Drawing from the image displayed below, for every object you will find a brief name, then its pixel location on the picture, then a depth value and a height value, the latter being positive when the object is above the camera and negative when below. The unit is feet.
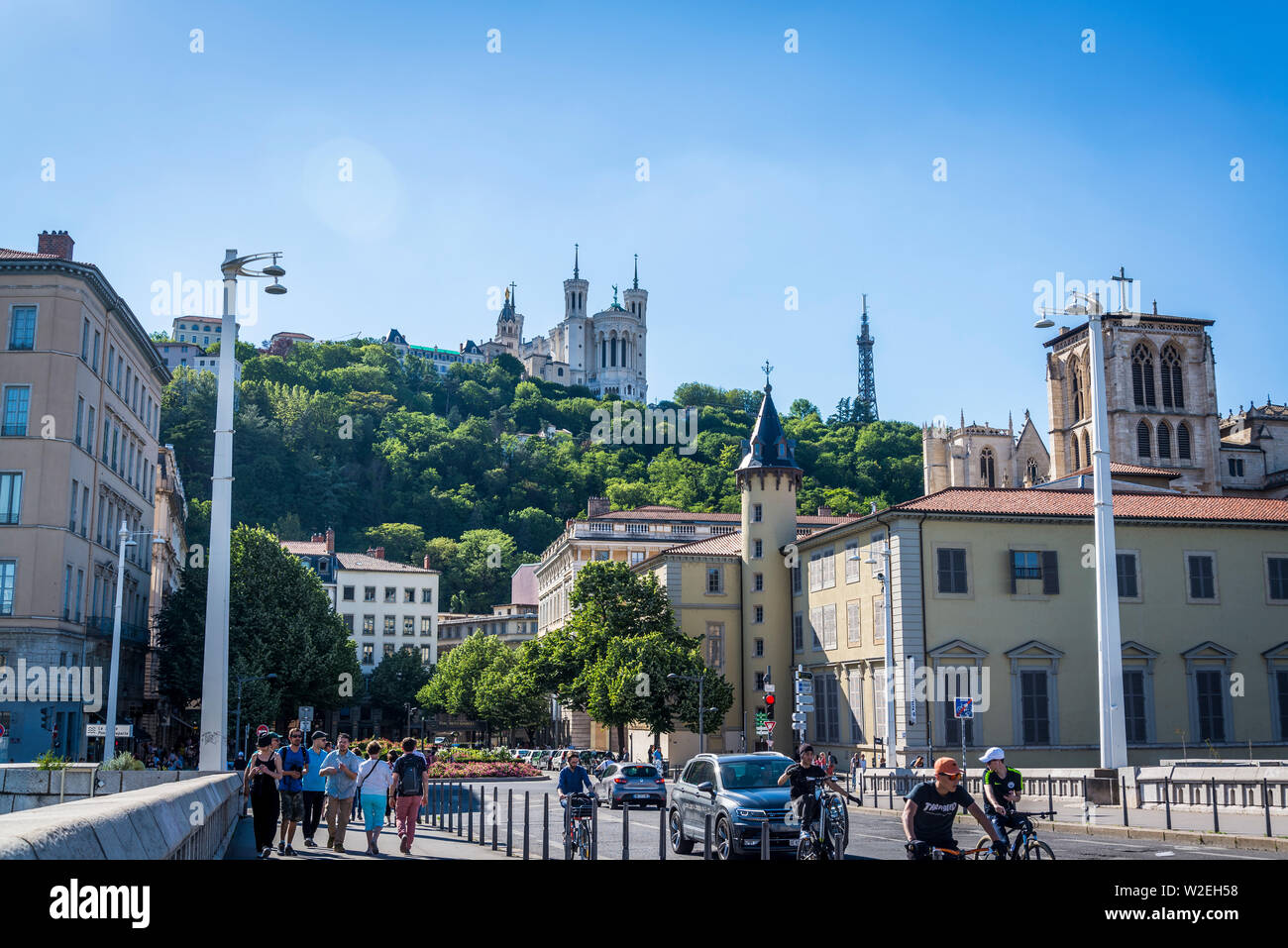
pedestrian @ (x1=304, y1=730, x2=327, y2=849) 67.15 -6.72
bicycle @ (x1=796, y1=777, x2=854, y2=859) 49.01 -6.70
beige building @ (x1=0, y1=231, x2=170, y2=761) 146.61 +24.02
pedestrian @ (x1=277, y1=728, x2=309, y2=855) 59.98 -6.08
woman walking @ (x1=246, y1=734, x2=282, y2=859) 55.11 -5.64
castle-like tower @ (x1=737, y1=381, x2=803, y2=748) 211.61 +22.29
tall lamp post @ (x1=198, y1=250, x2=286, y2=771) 73.67 +4.18
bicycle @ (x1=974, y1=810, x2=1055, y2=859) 41.68 -6.15
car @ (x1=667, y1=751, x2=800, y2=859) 58.70 -6.87
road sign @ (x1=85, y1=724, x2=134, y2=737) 132.36 -7.00
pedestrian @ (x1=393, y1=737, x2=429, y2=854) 65.57 -6.65
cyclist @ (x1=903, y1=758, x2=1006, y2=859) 35.37 -4.16
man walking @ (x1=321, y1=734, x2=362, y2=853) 62.08 -6.26
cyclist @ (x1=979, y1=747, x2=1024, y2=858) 43.88 -4.52
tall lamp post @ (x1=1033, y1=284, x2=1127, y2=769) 87.04 +3.66
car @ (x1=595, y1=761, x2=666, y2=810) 118.73 -11.67
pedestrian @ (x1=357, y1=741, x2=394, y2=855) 62.59 -6.32
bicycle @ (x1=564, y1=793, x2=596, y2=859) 57.93 -7.66
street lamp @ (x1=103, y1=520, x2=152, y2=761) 132.77 -2.67
